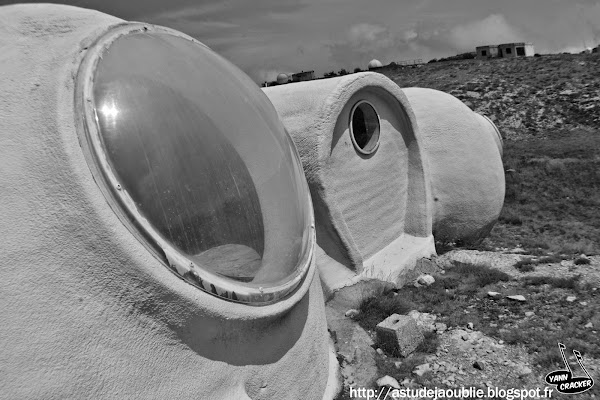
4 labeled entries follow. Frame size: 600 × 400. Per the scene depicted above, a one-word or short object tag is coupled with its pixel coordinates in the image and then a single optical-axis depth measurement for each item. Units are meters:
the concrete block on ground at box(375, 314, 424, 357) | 4.96
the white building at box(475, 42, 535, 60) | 39.44
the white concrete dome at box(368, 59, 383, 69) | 31.91
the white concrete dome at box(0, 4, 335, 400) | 2.54
